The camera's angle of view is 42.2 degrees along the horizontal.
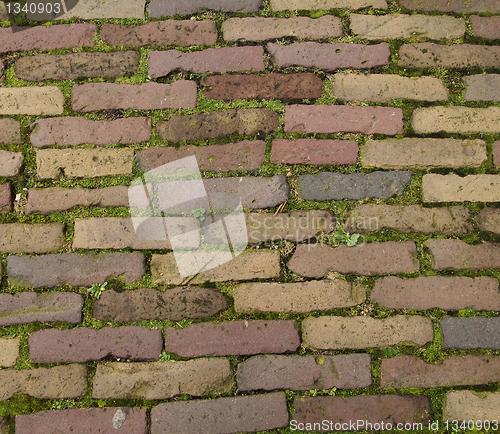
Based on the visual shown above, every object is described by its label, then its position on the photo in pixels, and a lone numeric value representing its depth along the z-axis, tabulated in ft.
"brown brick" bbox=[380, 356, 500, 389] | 3.42
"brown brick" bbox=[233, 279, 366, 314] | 3.44
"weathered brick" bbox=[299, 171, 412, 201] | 3.50
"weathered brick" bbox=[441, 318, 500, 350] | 3.44
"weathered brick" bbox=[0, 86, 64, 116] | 3.55
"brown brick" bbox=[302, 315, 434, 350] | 3.43
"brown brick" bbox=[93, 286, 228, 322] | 3.43
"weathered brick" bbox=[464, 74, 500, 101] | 3.58
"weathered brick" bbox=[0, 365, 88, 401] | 3.40
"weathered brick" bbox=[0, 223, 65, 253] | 3.47
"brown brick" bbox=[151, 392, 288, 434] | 3.38
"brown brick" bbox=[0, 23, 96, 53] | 3.60
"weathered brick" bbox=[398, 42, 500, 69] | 3.60
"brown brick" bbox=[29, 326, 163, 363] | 3.41
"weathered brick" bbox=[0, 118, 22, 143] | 3.54
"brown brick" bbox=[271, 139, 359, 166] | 3.51
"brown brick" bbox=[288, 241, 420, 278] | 3.46
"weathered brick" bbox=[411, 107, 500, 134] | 3.55
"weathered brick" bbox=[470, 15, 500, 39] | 3.62
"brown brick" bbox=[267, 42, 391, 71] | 3.58
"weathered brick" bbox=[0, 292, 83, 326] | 3.43
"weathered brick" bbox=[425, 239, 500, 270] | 3.47
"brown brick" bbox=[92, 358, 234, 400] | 3.39
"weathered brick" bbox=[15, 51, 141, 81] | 3.58
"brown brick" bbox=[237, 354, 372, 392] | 3.40
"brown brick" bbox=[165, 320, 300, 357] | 3.42
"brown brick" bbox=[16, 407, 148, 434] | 3.37
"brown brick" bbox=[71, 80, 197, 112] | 3.54
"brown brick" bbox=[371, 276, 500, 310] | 3.45
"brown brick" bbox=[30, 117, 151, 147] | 3.52
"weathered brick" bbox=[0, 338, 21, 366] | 3.42
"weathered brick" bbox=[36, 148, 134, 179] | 3.51
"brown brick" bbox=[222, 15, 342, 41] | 3.59
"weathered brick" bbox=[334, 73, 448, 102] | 3.56
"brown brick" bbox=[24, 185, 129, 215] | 3.49
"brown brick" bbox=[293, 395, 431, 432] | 3.39
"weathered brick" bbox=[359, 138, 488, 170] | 3.52
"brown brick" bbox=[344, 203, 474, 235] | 3.49
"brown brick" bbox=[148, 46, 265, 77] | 3.57
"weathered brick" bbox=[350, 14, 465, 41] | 3.61
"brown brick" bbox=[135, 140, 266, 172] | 3.51
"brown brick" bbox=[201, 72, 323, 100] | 3.55
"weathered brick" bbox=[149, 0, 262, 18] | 3.62
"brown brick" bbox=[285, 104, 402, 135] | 3.53
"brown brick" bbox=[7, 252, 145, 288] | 3.46
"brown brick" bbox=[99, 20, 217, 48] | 3.59
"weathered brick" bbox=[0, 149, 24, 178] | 3.52
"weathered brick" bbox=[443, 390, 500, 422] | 3.42
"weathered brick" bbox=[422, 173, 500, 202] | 3.51
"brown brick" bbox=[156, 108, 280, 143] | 3.52
